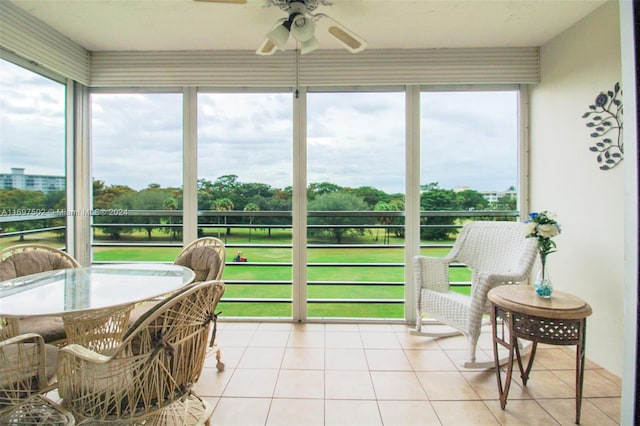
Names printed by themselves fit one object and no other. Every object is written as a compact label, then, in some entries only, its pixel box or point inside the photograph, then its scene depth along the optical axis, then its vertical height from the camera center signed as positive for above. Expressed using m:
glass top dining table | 1.53 -0.44
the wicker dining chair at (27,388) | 1.34 -0.78
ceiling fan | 2.00 +1.15
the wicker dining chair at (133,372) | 1.29 -0.66
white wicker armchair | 2.37 -0.49
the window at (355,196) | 3.28 +0.15
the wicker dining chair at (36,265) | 1.96 -0.39
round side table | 1.77 -0.62
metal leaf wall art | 2.28 +0.62
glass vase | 1.97 -0.46
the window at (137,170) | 3.33 +0.43
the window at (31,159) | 2.56 +0.45
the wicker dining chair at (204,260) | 2.44 -0.39
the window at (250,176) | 3.32 +0.36
